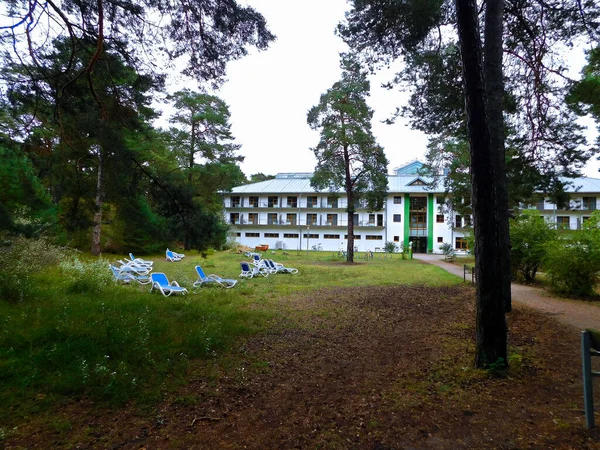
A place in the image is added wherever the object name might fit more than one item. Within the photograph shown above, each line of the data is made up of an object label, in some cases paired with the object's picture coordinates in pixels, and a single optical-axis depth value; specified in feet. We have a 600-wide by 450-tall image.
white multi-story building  140.15
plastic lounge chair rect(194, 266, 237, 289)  37.19
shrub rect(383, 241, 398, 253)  124.55
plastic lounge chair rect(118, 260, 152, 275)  43.18
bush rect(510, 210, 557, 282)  38.32
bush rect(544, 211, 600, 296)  30.58
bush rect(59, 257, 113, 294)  24.29
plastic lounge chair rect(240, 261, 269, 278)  48.25
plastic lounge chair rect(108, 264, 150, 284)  35.98
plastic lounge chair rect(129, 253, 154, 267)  52.29
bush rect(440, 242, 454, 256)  105.31
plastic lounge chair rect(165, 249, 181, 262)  73.36
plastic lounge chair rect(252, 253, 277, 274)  53.31
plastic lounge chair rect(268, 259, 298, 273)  56.90
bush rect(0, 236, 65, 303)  18.66
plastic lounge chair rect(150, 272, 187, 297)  30.04
